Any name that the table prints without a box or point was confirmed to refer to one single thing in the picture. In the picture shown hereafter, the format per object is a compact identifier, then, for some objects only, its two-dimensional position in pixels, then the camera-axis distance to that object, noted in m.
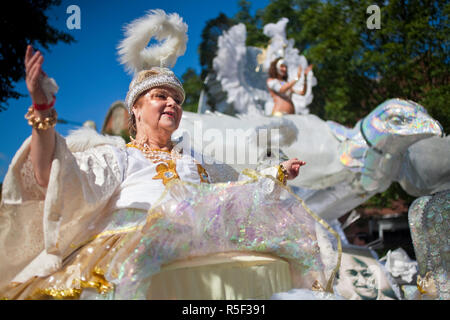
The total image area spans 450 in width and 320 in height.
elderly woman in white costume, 1.52
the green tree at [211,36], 6.89
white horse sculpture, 4.36
